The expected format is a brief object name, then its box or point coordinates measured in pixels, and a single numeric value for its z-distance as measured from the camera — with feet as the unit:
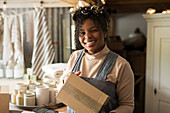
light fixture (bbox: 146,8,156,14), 9.10
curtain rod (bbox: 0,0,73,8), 9.89
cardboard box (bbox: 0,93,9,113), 4.82
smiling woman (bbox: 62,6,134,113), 4.37
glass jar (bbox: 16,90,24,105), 5.68
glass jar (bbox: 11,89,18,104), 5.85
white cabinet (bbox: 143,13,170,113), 8.72
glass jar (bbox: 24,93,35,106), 5.57
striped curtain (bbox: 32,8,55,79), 9.73
